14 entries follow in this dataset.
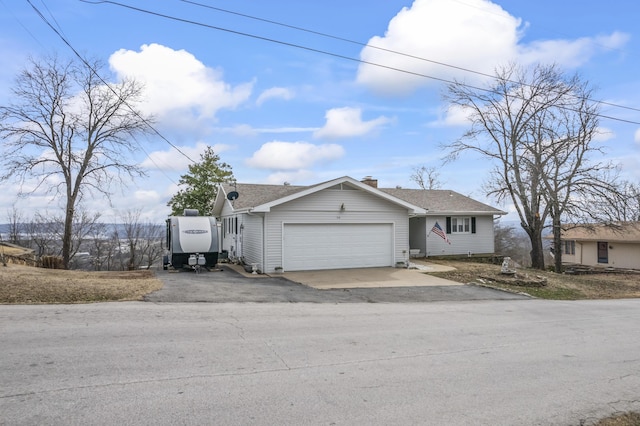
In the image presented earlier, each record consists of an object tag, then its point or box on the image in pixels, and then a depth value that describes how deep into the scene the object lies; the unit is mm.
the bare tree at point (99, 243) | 34938
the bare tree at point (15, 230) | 39275
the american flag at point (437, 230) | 22422
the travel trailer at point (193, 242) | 17172
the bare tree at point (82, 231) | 32772
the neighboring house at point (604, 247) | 31094
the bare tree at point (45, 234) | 36247
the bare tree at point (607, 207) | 22156
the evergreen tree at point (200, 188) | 34875
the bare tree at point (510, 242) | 42531
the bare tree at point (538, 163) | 23531
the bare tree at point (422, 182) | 45550
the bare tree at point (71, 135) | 21281
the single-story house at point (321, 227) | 17109
